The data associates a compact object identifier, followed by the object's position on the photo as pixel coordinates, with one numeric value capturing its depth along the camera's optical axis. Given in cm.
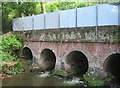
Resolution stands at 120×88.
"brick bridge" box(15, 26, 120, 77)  1580
